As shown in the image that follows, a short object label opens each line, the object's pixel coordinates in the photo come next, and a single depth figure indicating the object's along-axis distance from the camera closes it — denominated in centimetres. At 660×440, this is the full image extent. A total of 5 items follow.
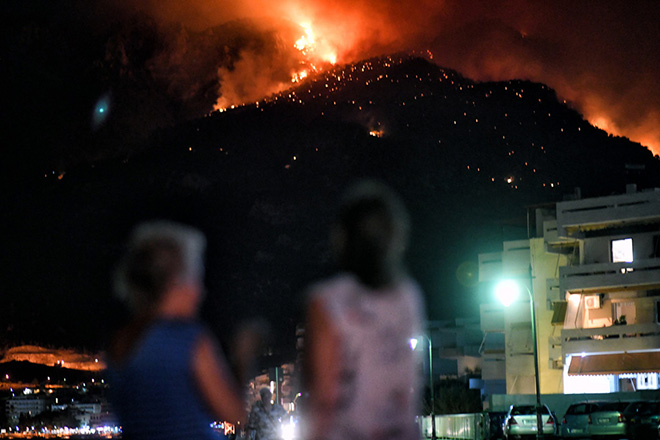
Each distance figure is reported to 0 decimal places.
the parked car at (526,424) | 3519
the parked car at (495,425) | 3903
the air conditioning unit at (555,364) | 5669
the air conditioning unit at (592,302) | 5647
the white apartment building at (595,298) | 5297
